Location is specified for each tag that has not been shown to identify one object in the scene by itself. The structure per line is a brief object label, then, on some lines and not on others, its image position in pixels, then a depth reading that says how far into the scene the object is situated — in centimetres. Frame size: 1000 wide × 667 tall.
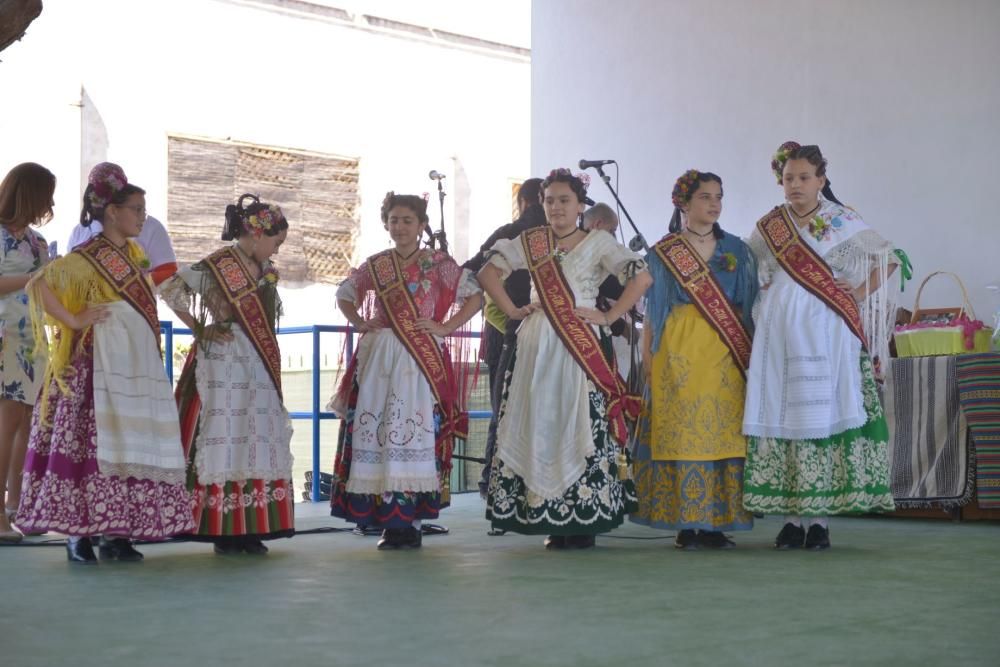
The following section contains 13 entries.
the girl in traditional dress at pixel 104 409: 418
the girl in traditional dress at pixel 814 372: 449
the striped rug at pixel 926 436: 568
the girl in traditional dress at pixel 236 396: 446
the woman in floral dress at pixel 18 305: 503
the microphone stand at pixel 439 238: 518
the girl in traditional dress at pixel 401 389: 471
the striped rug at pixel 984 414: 554
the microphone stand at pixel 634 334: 534
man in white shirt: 548
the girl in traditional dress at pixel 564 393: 454
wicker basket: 588
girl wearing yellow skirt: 459
